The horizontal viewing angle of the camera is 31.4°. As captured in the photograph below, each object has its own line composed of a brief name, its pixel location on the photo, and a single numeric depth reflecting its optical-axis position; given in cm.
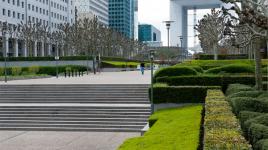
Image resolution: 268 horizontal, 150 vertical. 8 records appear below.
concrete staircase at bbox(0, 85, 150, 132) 2102
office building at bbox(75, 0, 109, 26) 15738
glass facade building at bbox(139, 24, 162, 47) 17550
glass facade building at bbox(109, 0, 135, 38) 18512
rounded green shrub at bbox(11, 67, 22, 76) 5503
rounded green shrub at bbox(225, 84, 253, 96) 1875
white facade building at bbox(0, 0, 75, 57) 9286
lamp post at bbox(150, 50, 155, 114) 2158
